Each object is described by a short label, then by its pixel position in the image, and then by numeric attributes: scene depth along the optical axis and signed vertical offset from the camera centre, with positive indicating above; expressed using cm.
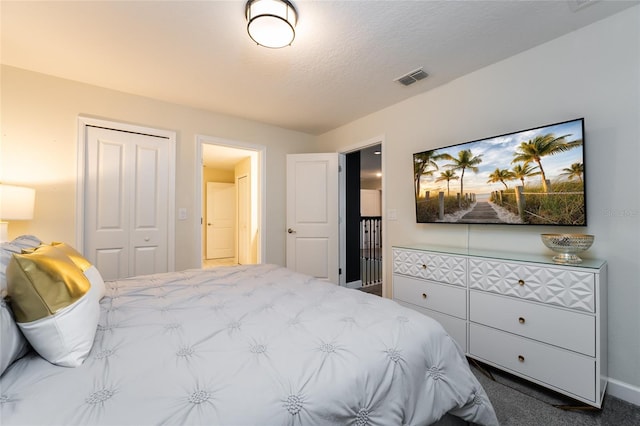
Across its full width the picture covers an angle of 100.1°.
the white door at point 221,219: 690 -14
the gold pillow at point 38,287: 87 -25
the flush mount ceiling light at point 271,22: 166 +123
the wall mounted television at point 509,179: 190 +30
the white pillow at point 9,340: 79 -39
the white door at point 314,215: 407 -1
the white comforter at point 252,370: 72 -50
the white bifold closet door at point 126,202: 284 +13
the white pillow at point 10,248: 96 -16
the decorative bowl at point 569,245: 175 -20
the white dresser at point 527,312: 162 -70
